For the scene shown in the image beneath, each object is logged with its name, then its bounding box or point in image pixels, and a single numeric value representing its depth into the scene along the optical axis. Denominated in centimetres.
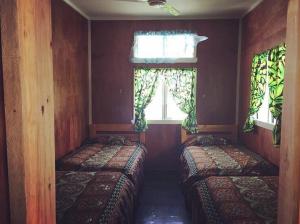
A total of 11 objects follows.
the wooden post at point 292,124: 79
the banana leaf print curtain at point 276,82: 288
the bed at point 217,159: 315
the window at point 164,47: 470
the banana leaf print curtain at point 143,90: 472
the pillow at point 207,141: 448
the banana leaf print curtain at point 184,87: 469
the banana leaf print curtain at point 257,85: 361
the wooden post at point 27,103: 70
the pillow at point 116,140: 457
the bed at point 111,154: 332
